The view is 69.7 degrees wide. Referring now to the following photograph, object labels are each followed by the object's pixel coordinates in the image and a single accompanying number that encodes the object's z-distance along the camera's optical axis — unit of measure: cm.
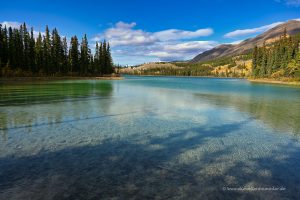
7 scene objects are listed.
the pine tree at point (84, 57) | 9806
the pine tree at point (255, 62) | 11788
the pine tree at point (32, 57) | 7431
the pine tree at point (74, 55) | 9469
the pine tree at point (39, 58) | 7700
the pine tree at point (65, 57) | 8976
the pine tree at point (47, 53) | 7931
